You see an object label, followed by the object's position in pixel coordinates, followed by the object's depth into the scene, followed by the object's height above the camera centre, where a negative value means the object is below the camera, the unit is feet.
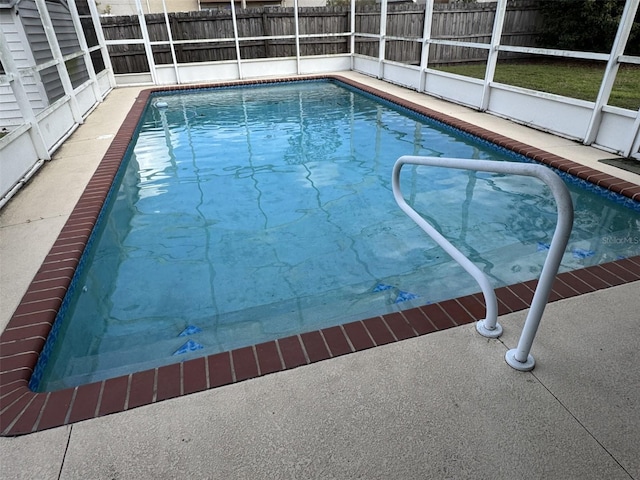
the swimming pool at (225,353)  5.93 -4.87
